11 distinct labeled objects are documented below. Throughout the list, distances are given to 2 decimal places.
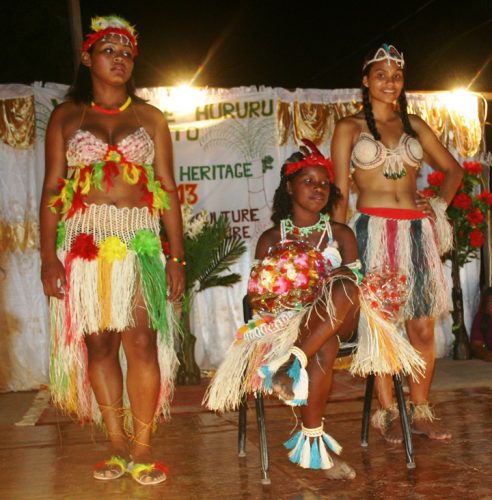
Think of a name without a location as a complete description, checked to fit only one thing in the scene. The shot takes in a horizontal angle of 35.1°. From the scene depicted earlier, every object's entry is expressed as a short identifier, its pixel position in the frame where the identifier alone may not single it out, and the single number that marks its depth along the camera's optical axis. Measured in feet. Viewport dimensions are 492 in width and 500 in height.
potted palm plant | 19.81
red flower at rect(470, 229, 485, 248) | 22.00
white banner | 21.54
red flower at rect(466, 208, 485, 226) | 22.12
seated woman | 9.51
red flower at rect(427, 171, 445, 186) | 21.30
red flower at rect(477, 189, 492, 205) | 22.21
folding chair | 9.67
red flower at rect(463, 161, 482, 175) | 22.22
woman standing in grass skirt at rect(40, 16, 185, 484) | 10.17
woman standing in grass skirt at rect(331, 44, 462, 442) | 12.28
